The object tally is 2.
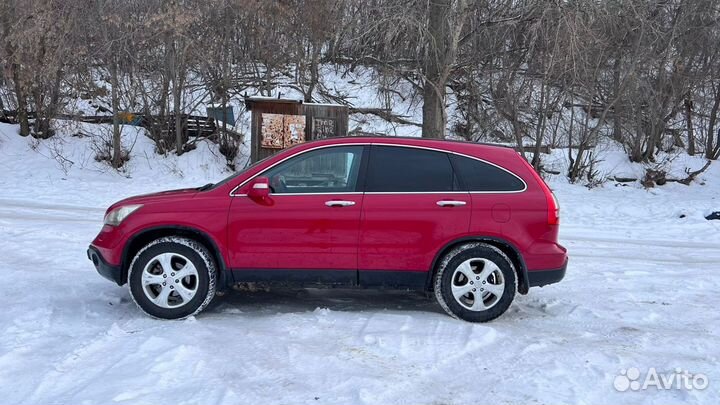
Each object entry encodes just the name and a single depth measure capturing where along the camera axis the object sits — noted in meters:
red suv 5.31
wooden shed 15.47
